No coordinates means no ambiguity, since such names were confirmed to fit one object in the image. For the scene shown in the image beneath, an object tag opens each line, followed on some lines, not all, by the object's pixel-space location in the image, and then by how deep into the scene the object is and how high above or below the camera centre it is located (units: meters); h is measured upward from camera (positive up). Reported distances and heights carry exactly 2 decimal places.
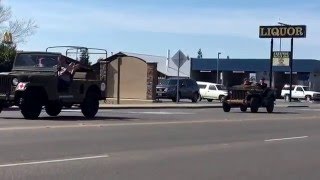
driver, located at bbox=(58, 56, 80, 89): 23.00 +0.53
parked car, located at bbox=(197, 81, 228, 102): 57.00 -0.07
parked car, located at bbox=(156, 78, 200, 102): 48.75 +0.03
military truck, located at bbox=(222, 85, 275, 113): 34.00 -0.39
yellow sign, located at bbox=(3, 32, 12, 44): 47.85 +3.67
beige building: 44.06 +0.76
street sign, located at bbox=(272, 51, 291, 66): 64.62 +3.34
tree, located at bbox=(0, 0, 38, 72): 41.41 +2.11
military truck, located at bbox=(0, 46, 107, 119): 22.31 +0.01
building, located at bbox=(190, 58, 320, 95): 84.31 +2.62
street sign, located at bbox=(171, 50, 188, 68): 41.06 +1.97
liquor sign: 60.44 +5.49
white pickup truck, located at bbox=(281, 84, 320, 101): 66.19 -0.22
